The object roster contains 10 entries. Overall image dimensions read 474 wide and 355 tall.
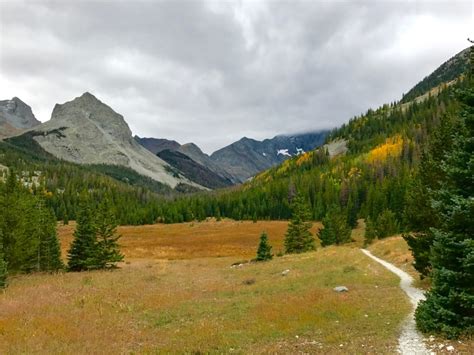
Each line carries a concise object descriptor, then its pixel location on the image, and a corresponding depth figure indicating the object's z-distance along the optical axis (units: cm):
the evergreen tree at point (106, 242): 4616
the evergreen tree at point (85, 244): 4450
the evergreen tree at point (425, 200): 2406
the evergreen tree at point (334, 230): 6538
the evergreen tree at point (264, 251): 4962
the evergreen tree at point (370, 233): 6225
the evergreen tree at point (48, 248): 4547
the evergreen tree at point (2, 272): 3156
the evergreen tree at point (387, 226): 6372
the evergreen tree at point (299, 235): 5559
